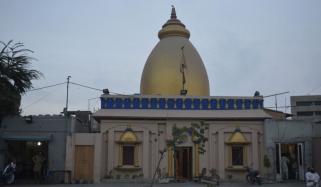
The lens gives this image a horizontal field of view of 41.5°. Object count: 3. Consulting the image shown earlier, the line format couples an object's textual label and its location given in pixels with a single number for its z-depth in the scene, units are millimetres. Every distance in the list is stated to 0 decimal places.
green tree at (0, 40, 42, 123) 22875
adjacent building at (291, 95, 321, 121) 73938
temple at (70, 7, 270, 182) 23828
